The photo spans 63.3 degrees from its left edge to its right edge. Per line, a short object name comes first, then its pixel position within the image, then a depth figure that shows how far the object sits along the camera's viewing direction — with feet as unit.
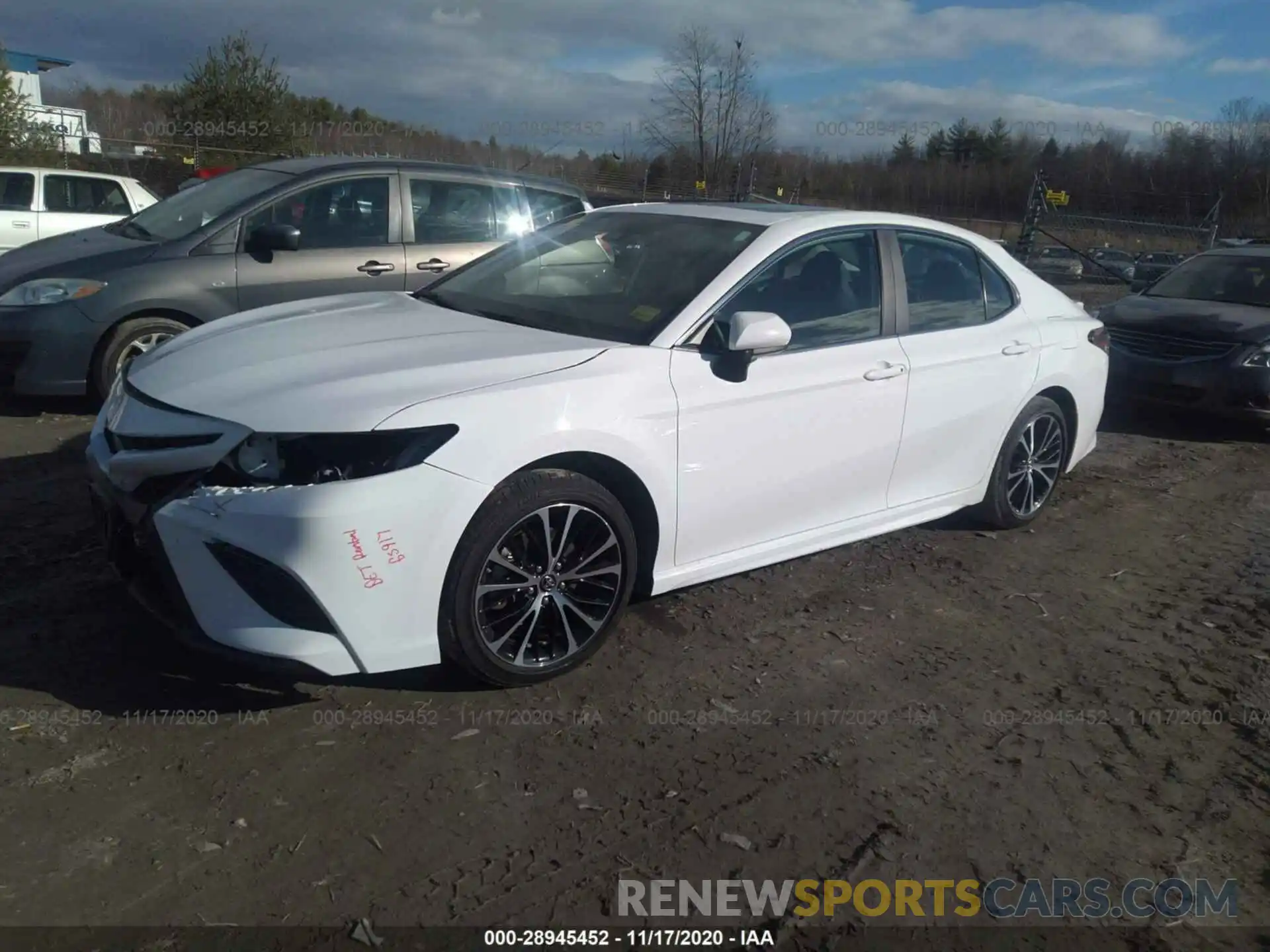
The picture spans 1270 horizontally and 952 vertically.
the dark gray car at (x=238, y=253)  20.44
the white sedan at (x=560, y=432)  10.14
